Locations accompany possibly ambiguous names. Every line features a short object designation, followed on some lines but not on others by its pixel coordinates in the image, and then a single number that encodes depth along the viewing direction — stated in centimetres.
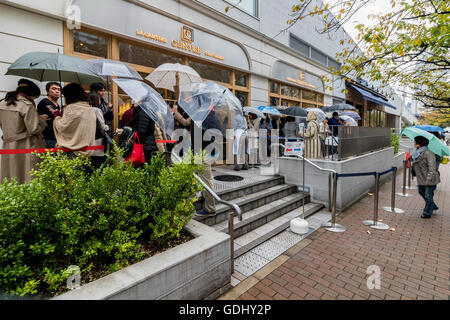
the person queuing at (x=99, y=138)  378
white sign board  695
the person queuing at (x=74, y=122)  333
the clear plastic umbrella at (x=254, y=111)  897
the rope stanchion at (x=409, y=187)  883
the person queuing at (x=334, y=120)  979
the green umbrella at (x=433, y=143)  558
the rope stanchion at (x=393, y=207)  592
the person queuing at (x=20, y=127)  353
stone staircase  444
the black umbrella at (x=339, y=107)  1273
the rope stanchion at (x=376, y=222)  523
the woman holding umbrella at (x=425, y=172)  563
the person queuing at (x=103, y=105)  445
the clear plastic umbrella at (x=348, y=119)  1316
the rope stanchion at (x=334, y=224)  520
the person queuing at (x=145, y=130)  413
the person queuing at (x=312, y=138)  698
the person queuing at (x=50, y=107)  404
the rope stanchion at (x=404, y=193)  785
